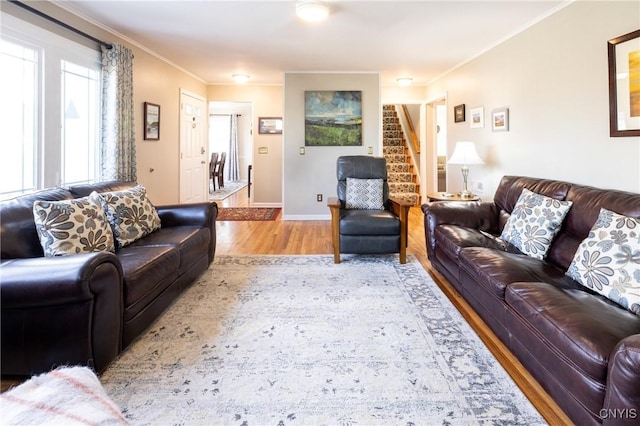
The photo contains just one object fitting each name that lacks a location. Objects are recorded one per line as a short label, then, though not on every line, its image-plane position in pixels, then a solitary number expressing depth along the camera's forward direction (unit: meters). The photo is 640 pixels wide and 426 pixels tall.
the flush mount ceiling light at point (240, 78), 6.07
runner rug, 6.30
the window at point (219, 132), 12.53
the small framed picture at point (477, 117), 4.60
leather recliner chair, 3.60
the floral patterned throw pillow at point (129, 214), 2.63
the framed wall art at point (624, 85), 2.39
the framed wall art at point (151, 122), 4.56
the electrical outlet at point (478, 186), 4.70
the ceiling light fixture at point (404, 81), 6.26
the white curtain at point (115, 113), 3.67
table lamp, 4.08
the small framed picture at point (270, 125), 7.11
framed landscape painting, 5.89
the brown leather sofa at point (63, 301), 1.59
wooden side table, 4.00
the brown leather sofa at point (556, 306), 1.24
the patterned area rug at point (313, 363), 1.53
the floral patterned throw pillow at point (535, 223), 2.45
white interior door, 5.88
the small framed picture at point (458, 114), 5.18
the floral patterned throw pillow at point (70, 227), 2.03
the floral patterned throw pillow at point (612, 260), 1.70
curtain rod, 2.68
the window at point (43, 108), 2.72
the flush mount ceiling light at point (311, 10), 3.11
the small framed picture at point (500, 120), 4.00
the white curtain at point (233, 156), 12.39
